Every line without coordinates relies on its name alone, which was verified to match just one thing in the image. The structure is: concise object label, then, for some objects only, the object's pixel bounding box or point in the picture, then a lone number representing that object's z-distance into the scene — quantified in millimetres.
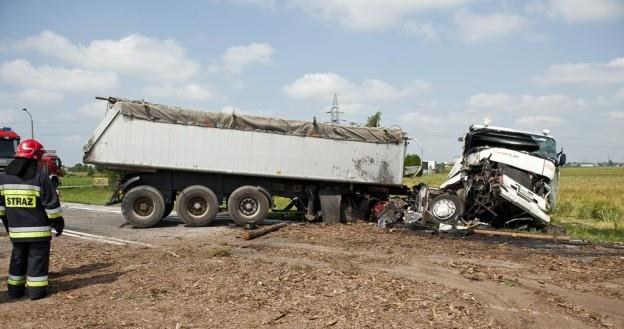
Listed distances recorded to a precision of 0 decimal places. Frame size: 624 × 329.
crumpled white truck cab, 11945
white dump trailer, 11719
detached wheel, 11992
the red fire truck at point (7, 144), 18609
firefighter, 5711
